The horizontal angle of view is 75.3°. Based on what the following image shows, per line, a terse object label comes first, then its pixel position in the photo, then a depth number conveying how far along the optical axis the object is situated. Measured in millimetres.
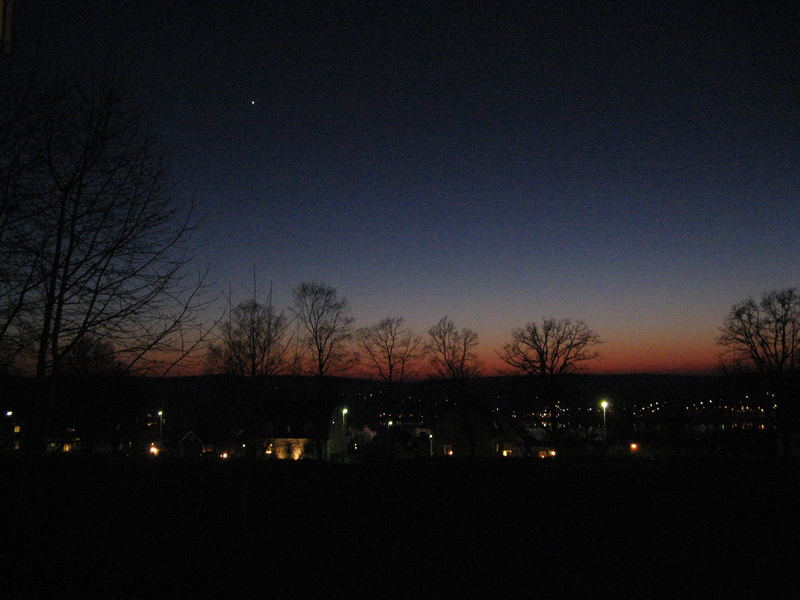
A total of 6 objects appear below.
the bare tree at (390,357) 32062
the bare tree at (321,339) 26570
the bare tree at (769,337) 30328
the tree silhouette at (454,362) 33188
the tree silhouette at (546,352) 32625
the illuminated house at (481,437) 42938
